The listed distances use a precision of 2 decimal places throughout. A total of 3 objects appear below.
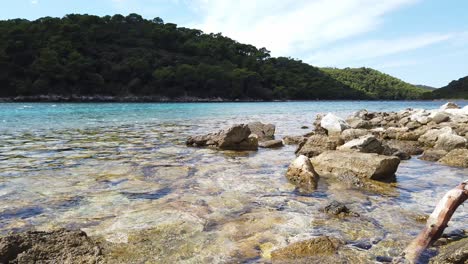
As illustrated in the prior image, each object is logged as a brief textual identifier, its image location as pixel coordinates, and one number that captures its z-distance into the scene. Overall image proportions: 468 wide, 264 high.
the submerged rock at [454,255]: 3.15
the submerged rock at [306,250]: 3.56
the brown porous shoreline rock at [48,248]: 3.24
